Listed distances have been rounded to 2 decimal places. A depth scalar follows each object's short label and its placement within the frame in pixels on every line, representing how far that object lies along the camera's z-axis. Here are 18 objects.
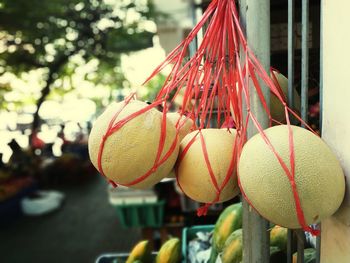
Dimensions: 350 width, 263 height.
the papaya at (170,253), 1.88
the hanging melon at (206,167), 0.90
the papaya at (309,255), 1.28
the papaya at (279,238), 1.48
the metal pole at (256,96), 0.87
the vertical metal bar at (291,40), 0.90
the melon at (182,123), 1.08
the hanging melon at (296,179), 0.72
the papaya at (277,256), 1.39
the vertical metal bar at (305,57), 0.87
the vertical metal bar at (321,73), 0.90
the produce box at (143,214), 3.56
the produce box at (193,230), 2.29
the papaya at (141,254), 1.94
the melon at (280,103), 1.01
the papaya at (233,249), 1.47
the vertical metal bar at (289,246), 1.01
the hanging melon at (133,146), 0.87
